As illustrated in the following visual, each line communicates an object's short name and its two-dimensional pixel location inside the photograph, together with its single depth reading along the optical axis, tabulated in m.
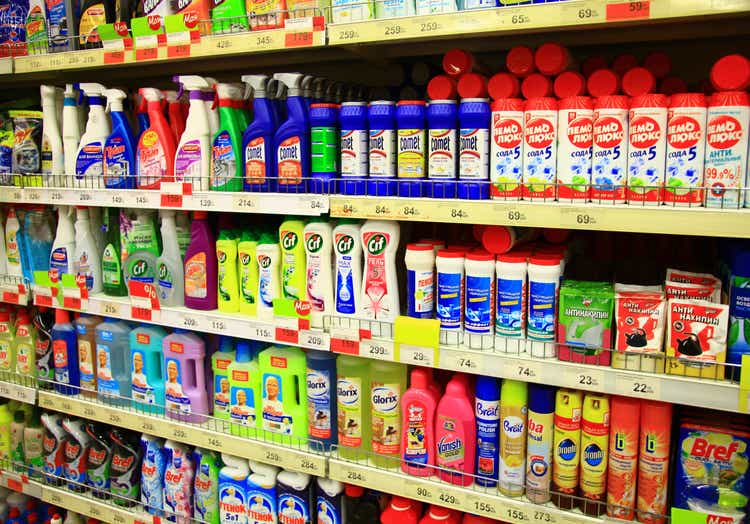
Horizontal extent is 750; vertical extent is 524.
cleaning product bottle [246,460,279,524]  1.99
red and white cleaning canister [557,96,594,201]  1.45
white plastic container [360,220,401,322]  1.73
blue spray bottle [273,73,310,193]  1.82
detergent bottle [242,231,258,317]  1.97
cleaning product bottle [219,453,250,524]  2.03
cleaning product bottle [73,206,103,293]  2.30
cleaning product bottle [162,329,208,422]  2.12
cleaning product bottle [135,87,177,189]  2.08
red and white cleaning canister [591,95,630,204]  1.42
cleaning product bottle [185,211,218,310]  2.05
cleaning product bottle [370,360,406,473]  1.77
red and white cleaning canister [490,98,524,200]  1.52
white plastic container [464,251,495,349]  1.60
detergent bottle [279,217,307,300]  1.87
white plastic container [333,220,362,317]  1.78
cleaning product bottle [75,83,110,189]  2.19
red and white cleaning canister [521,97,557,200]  1.48
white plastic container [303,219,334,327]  1.82
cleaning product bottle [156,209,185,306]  2.12
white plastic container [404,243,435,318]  1.66
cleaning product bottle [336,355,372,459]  1.83
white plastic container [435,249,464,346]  1.63
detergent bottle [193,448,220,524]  2.11
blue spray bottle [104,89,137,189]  2.15
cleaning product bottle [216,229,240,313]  2.01
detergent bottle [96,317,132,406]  2.27
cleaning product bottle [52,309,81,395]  2.37
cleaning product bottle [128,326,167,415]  2.19
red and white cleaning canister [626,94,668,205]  1.39
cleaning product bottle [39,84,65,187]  2.32
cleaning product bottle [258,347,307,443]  1.93
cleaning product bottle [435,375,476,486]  1.67
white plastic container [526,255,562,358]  1.54
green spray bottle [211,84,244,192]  1.95
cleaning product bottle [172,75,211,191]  1.99
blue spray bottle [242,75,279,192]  1.88
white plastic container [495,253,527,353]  1.57
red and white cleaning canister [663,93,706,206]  1.36
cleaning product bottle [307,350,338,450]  1.88
